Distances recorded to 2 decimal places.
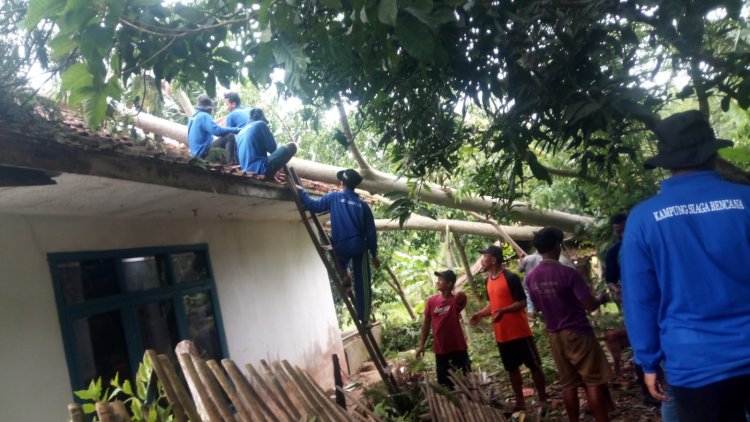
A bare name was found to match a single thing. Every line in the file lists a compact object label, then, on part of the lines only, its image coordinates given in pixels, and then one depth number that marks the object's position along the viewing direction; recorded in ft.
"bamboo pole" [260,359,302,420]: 11.35
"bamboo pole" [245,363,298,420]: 11.19
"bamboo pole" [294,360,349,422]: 12.11
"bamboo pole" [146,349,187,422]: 9.11
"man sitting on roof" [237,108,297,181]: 22.03
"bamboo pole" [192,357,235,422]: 9.54
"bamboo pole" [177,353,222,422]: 9.46
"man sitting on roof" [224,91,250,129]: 26.08
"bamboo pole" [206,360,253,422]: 10.23
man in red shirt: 22.49
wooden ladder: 19.49
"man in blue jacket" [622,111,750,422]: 8.20
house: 15.03
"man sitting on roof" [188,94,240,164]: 24.71
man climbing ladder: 20.42
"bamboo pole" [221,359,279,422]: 10.32
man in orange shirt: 21.16
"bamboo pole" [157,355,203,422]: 9.16
